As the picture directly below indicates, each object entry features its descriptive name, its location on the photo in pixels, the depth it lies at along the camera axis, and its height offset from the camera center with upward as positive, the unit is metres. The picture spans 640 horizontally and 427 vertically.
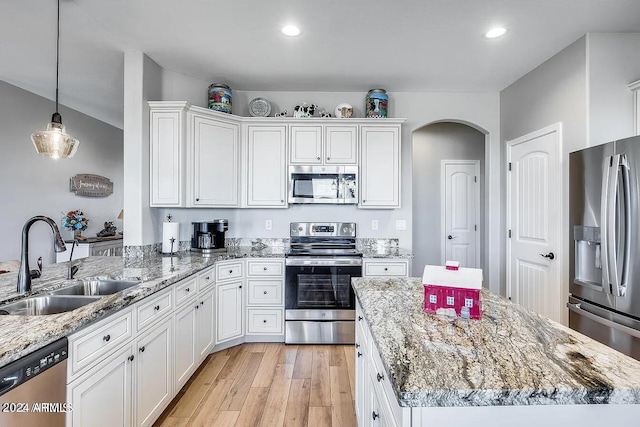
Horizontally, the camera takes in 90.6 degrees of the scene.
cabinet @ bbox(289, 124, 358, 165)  3.40 +0.79
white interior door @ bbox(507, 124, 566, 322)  2.75 -0.05
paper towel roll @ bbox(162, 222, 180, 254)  2.94 -0.16
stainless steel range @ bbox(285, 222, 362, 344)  3.09 -0.79
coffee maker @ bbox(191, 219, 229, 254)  3.13 -0.19
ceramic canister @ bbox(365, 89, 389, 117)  3.42 +1.24
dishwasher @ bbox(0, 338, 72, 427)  0.98 -0.58
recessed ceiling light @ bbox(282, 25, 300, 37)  2.40 +1.44
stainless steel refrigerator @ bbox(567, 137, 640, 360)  1.82 -0.17
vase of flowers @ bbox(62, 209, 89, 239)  4.06 -0.06
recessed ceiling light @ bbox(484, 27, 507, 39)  2.40 +1.43
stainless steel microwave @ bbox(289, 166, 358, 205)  3.41 +0.35
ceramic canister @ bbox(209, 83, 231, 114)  3.27 +1.24
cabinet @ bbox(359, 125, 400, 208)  3.41 +0.54
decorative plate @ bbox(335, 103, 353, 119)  3.47 +1.16
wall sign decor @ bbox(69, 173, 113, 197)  4.42 +0.48
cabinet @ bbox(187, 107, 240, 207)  3.07 +0.59
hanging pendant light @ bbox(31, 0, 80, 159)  2.06 +0.51
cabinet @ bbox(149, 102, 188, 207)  2.95 +0.59
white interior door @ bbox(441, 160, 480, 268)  4.80 +0.13
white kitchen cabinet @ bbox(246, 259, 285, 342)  3.12 -0.82
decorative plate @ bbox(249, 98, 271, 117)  3.53 +1.22
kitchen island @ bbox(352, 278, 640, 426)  0.76 -0.41
